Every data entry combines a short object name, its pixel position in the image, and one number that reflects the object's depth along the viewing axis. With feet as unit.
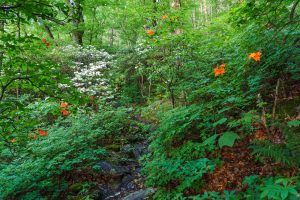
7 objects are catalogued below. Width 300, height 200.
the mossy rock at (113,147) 22.66
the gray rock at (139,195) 13.47
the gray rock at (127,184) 17.21
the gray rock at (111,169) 18.84
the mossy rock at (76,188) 17.38
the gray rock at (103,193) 16.67
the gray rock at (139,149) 21.30
